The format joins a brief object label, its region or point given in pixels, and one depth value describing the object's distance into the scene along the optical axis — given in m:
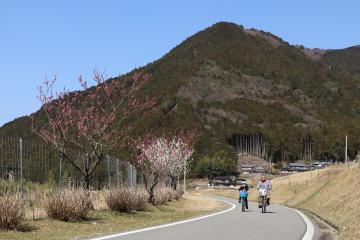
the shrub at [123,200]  19.88
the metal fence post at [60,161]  17.51
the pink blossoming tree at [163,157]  35.84
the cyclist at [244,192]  27.59
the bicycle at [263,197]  24.72
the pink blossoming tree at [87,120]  19.56
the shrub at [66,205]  15.55
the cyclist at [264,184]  24.80
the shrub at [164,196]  29.98
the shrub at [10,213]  13.01
